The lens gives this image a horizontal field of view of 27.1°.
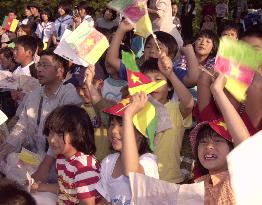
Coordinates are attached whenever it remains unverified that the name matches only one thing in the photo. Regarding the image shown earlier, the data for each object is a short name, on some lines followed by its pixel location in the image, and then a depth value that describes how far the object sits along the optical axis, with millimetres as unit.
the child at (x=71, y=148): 3115
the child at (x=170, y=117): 3350
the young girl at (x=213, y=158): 2492
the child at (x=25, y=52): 5688
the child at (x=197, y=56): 3801
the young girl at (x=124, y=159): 2674
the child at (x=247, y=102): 2871
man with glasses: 3971
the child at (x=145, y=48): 3947
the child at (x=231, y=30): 5211
